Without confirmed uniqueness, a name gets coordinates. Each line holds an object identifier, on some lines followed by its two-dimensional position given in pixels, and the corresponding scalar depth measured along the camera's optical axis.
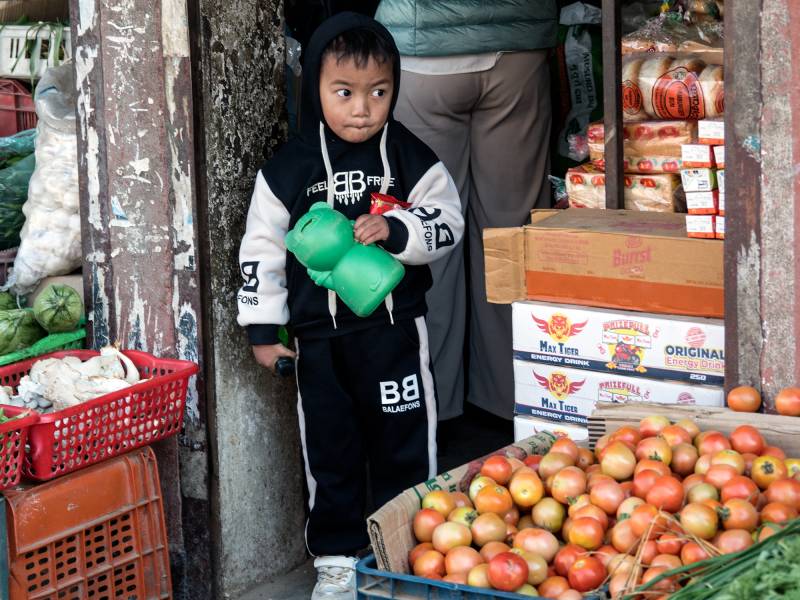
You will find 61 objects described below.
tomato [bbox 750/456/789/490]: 2.43
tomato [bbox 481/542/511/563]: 2.36
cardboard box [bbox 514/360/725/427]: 3.09
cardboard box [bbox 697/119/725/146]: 3.02
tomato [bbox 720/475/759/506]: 2.34
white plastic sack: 3.92
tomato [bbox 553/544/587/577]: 2.32
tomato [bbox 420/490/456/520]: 2.54
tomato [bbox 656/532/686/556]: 2.22
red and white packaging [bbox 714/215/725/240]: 3.05
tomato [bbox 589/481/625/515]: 2.43
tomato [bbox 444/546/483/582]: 2.34
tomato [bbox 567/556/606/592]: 2.25
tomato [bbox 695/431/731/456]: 2.56
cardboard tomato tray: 2.41
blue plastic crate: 2.22
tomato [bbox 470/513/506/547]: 2.44
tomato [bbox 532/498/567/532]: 2.51
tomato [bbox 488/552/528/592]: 2.22
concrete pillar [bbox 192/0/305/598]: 3.56
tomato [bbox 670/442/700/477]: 2.56
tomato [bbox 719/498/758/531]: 2.27
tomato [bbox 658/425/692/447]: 2.61
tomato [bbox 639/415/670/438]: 2.72
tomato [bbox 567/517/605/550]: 2.35
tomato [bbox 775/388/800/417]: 2.70
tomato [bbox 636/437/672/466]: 2.55
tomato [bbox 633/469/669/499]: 2.43
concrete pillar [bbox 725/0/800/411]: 2.72
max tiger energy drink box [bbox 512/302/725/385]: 3.05
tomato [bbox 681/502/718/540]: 2.26
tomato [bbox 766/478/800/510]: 2.32
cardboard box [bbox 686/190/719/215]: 3.05
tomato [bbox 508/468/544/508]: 2.55
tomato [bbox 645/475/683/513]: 2.35
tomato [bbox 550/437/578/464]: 2.68
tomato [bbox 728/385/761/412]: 2.80
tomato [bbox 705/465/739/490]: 2.40
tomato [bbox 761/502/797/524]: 2.27
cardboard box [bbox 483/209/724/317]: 3.08
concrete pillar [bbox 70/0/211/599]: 3.56
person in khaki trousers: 4.41
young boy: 3.37
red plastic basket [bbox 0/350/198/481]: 3.07
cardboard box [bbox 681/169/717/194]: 3.04
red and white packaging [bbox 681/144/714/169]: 3.05
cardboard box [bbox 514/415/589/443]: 3.29
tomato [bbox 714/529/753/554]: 2.21
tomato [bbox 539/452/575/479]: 2.62
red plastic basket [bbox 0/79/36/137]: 4.86
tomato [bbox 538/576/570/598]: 2.26
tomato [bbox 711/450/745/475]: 2.46
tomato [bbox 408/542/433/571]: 2.44
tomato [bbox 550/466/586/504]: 2.50
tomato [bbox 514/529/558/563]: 2.38
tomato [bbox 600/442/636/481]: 2.55
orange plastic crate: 3.07
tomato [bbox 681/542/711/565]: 2.17
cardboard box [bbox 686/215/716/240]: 3.07
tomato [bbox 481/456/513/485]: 2.64
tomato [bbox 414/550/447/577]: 2.38
